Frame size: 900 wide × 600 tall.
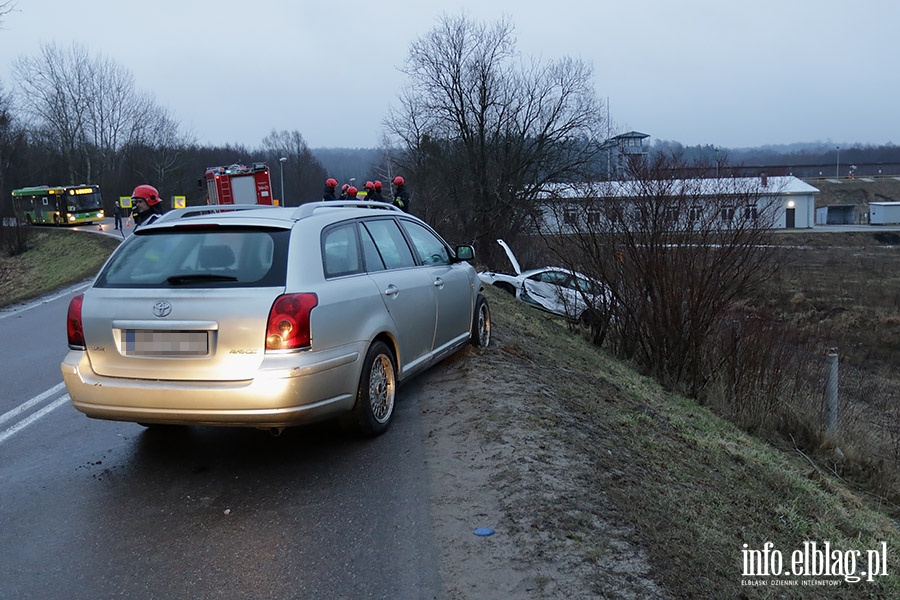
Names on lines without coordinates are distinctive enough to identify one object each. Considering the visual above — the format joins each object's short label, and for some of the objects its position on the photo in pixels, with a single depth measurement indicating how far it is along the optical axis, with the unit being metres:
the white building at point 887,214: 67.44
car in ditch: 14.86
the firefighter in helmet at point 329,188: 16.92
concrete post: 11.43
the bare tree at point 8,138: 51.73
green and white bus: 46.16
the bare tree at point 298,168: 83.38
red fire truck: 25.92
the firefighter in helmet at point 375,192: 17.16
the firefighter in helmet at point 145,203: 8.55
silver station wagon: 4.37
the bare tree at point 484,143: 36.06
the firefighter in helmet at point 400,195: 16.05
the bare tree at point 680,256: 12.67
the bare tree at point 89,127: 71.00
